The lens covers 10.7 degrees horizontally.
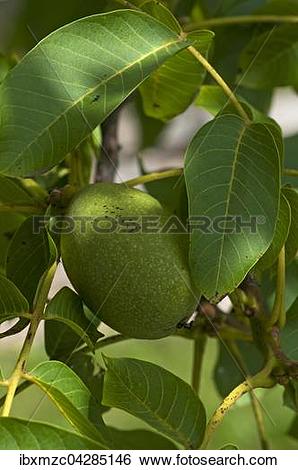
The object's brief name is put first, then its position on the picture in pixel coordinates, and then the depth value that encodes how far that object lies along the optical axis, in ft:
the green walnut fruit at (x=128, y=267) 1.52
